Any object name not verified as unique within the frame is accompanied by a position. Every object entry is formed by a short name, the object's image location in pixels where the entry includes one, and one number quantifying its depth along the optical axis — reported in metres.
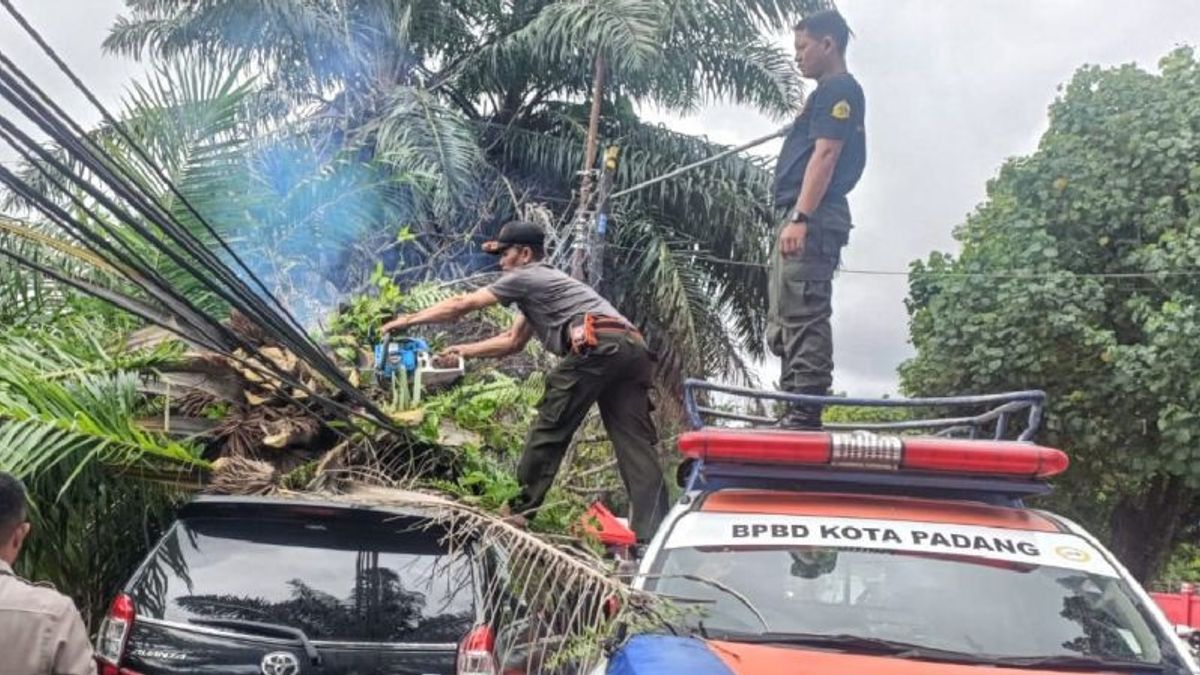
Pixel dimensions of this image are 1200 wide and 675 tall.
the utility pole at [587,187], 13.87
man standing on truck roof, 6.36
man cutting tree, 5.89
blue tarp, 3.50
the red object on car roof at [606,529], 5.57
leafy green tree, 15.21
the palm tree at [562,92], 15.62
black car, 4.43
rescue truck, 3.94
